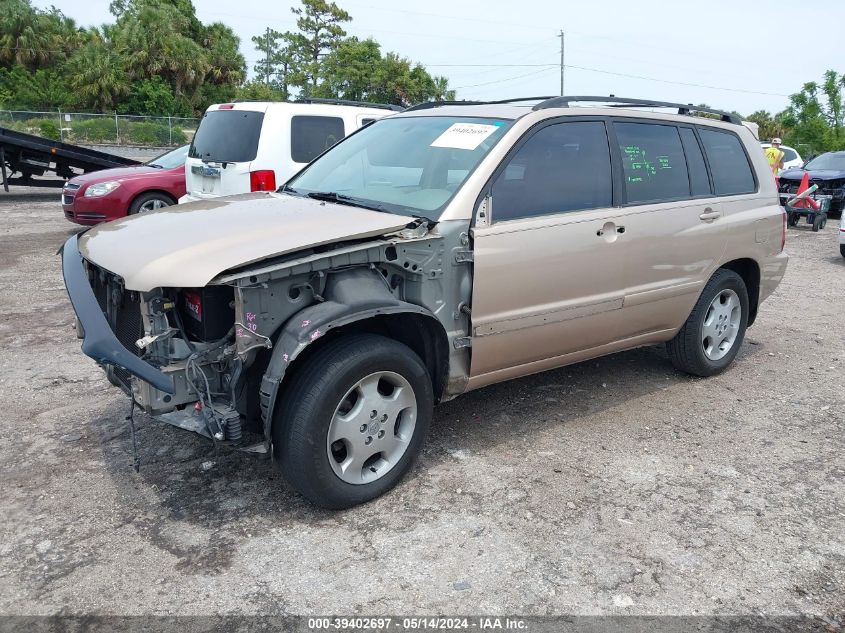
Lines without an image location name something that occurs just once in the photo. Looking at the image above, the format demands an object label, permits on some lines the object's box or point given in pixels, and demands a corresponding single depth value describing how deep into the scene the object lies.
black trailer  14.11
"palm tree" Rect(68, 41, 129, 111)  38.59
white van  8.16
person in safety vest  15.34
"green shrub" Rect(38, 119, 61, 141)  28.69
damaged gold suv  3.14
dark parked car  15.02
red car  10.38
